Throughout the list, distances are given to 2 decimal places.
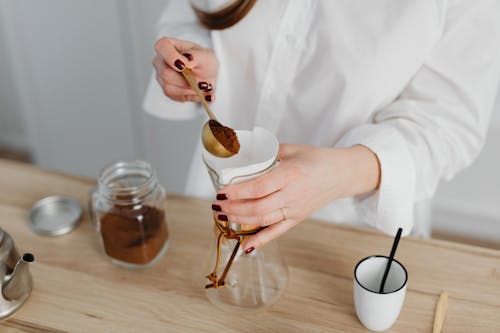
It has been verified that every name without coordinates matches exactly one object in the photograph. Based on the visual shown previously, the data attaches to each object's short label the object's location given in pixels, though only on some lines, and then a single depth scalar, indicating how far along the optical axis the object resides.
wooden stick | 0.86
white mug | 0.82
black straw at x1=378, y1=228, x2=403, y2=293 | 0.86
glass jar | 0.96
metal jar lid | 1.07
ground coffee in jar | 0.96
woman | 0.92
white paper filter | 0.78
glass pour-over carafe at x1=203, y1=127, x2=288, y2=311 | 0.83
